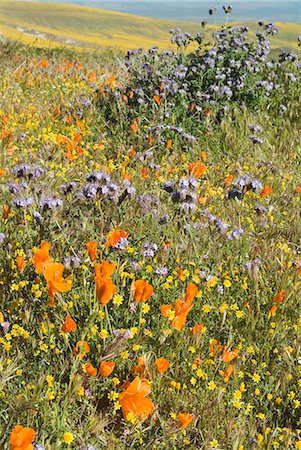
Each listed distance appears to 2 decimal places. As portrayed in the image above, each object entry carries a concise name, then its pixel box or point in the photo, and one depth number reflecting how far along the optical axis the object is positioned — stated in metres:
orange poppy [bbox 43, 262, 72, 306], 2.05
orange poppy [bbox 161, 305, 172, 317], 2.19
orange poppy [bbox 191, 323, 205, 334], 2.23
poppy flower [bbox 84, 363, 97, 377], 1.99
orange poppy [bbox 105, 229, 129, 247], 2.54
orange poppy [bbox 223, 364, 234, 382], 2.17
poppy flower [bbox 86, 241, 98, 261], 2.25
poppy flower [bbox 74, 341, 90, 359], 2.02
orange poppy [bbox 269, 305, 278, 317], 2.50
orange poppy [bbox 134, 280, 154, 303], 2.13
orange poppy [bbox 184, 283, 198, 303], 2.15
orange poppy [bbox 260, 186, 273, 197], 3.38
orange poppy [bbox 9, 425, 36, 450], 1.55
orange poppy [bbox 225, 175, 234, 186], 3.85
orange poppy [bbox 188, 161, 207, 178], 3.75
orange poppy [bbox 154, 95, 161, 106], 5.29
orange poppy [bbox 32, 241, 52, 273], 2.12
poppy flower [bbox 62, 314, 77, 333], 2.02
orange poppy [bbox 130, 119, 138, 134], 5.01
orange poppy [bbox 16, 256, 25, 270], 2.37
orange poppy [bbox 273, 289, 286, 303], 2.48
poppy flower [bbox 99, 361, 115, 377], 1.97
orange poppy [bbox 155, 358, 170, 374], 2.03
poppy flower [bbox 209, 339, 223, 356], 2.31
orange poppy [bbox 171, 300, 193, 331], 2.16
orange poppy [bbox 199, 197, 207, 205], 3.44
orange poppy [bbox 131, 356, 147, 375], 2.09
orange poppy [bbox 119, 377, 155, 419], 1.93
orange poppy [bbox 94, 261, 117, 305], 2.00
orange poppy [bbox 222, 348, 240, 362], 2.21
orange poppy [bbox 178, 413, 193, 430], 1.89
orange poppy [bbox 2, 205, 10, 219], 2.75
